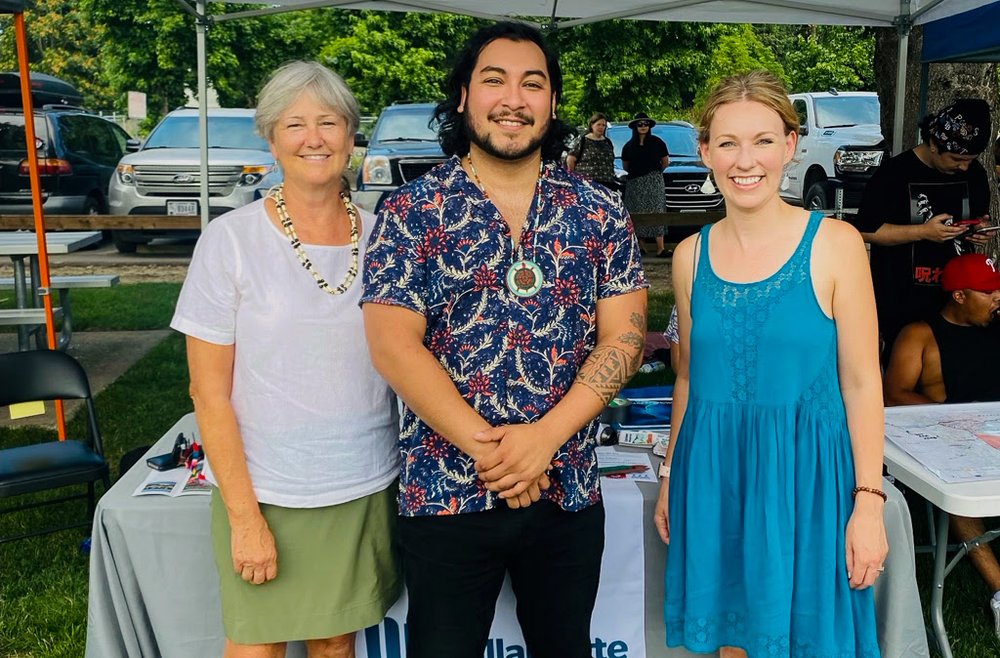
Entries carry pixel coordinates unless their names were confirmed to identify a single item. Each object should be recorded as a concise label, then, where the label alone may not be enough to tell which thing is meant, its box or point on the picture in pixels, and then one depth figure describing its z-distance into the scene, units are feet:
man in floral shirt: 5.53
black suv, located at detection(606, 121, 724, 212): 39.68
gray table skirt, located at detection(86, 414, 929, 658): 7.48
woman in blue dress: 5.97
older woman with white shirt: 5.93
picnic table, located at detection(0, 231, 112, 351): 15.44
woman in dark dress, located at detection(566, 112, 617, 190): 35.45
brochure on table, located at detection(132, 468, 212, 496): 7.87
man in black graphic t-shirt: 11.88
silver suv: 34.76
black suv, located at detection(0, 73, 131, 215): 35.45
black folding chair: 11.08
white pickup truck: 40.27
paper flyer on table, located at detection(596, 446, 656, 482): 8.09
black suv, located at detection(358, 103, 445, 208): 32.12
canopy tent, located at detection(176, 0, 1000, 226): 15.96
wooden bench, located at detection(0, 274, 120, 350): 17.90
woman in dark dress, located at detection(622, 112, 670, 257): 35.50
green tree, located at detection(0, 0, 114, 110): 92.22
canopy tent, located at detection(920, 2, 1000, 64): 13.41
